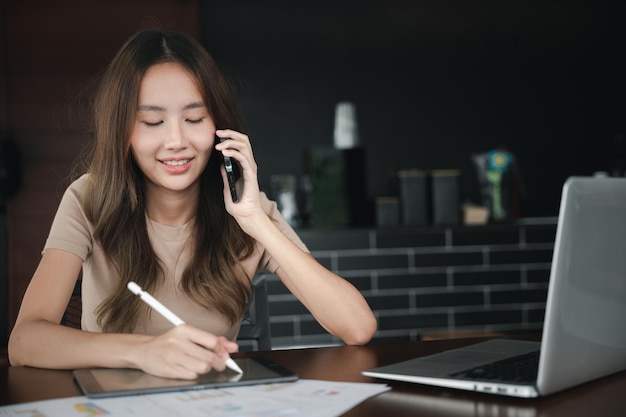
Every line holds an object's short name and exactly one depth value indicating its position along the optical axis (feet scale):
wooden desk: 3.31
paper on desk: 3.27
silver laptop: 3.31
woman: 5.55
